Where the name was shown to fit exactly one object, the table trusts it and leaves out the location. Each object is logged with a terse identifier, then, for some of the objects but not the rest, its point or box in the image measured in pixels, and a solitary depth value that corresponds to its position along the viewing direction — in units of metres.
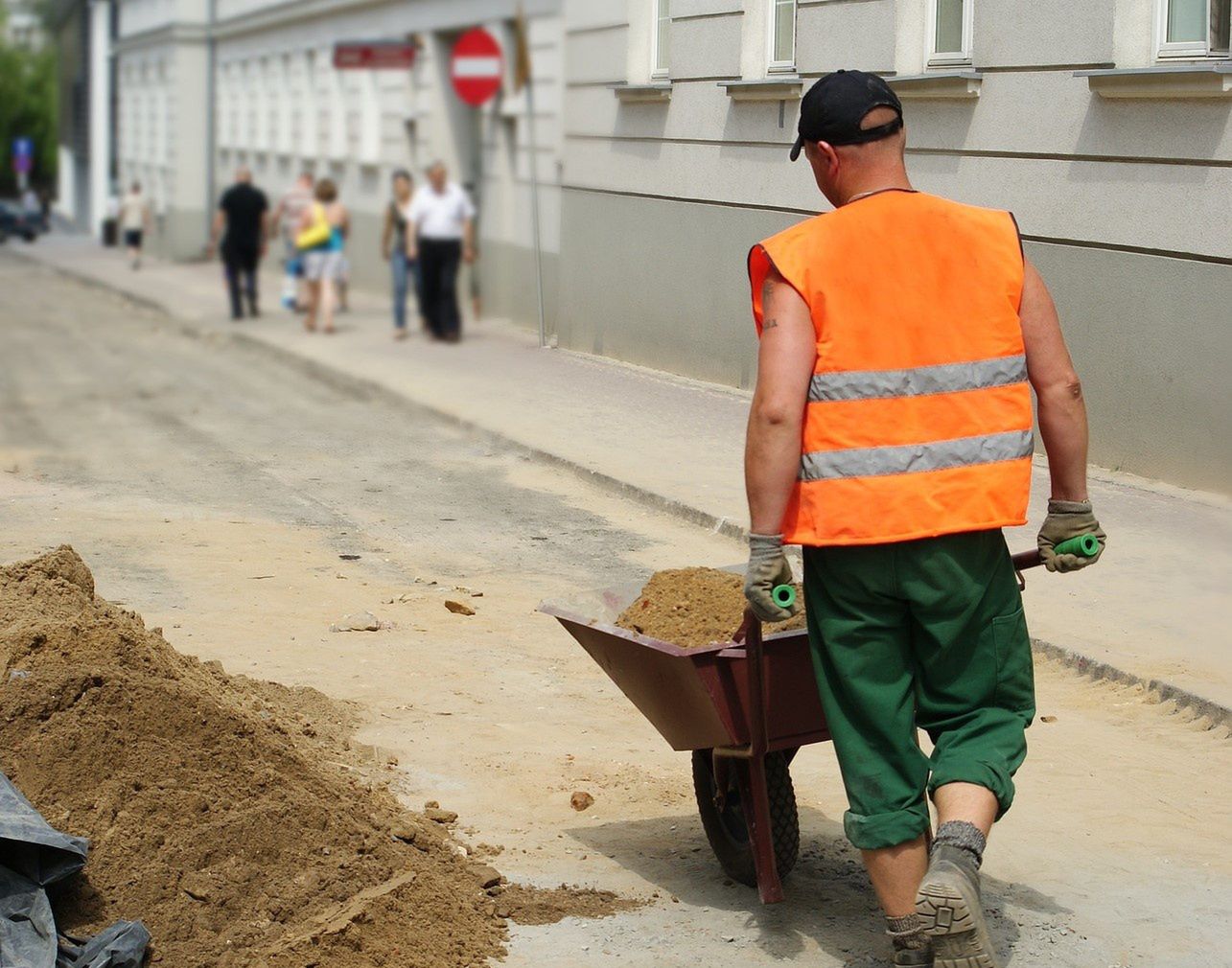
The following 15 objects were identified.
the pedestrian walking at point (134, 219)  36.97
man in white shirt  20.84
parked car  54.38
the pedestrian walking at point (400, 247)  21.88
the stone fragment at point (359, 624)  7.70
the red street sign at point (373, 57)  25.42
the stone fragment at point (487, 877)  4.73
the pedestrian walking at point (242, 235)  25.09
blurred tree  90.06
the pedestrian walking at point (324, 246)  22.80
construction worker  4.02
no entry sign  20.80
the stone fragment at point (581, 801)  5.50
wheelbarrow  4.36
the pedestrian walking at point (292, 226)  25.64
